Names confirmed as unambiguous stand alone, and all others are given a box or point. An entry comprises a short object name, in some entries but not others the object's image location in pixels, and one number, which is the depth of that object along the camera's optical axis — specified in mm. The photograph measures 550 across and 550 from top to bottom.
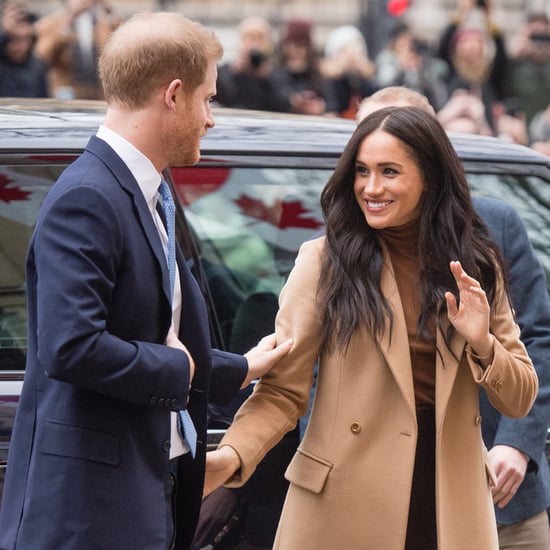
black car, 6418
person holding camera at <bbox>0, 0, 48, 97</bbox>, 17078
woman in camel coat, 5629
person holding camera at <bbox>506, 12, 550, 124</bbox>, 21766
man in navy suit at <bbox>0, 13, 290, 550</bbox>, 4539
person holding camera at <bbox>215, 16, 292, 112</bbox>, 19000
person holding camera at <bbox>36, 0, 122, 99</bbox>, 18203
